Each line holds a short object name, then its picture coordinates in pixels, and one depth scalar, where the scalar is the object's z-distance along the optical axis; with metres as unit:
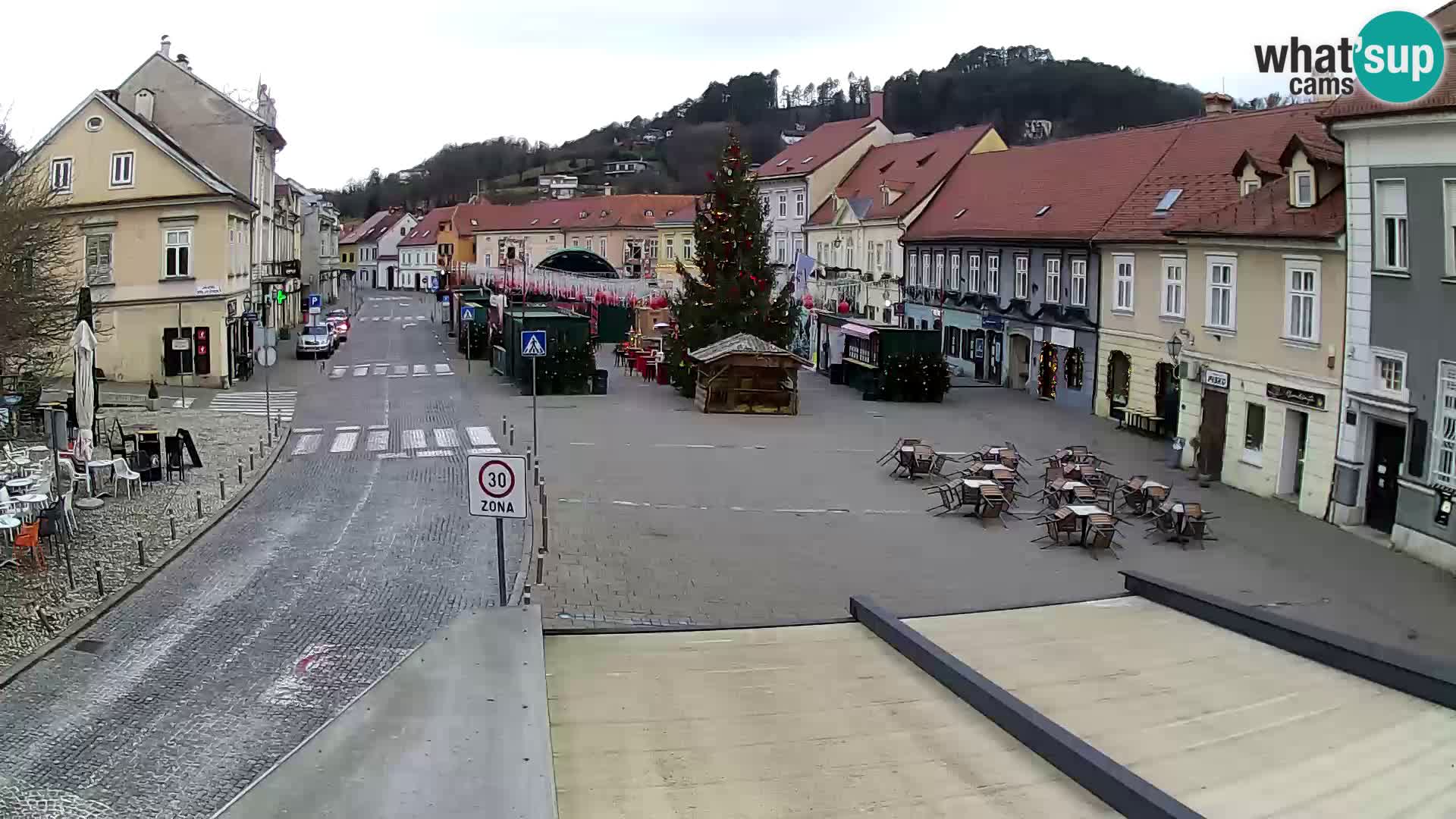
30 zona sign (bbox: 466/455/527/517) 11.80
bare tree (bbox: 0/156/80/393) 20.75
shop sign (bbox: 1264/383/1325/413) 21.92
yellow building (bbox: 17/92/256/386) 38.25
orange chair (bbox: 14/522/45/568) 16.25
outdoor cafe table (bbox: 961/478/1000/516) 21.30
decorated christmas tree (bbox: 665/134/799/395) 39.88
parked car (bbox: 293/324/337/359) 52.00
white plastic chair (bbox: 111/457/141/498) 21.94
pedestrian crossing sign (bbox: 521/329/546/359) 23.06
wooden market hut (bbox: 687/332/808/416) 35.19
